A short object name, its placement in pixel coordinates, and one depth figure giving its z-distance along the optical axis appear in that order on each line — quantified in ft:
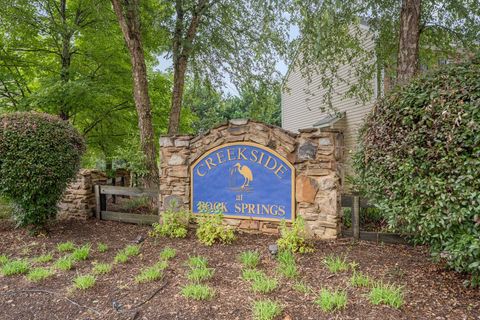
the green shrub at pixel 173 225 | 15.23
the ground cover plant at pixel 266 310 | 7.83
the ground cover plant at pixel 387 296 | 8.09
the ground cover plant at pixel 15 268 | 11.27
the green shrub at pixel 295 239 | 12.38
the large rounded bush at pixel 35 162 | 14.74
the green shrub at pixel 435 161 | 8.05
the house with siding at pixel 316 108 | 32.60
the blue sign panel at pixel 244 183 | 14.34
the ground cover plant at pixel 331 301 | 8.09
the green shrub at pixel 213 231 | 13.87
